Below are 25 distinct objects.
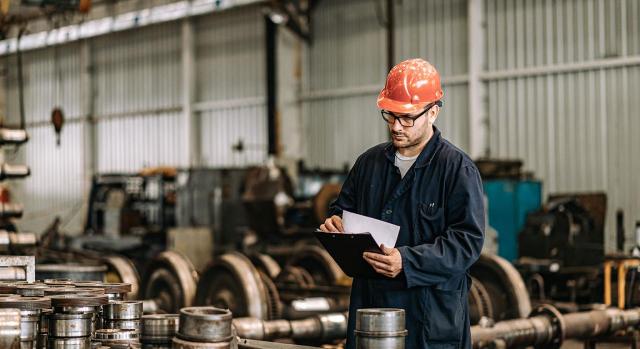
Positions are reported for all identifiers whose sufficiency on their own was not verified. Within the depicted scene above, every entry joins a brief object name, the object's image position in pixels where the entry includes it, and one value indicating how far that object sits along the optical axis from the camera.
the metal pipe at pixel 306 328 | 5.36
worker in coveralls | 3.04
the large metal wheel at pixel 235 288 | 6.85
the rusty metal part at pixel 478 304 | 6.55
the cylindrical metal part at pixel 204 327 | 2.24
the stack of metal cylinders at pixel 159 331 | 2.50
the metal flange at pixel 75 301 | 2.49
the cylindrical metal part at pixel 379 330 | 2.43
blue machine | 10.59
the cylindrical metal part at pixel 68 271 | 6.05
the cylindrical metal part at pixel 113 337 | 2.60
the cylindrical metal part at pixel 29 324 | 2.42
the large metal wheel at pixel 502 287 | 6.75
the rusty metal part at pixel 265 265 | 9.05
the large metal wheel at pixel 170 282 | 7.58
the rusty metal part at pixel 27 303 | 2.45
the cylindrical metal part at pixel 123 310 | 2.73
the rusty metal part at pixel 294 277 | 8.15
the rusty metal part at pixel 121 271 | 7.87
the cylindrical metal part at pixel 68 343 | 2.46
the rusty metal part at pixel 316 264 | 8.88
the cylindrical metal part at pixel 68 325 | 2.48
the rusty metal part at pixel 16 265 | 3.29
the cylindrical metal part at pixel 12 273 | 3.37
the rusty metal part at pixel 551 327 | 5.52
